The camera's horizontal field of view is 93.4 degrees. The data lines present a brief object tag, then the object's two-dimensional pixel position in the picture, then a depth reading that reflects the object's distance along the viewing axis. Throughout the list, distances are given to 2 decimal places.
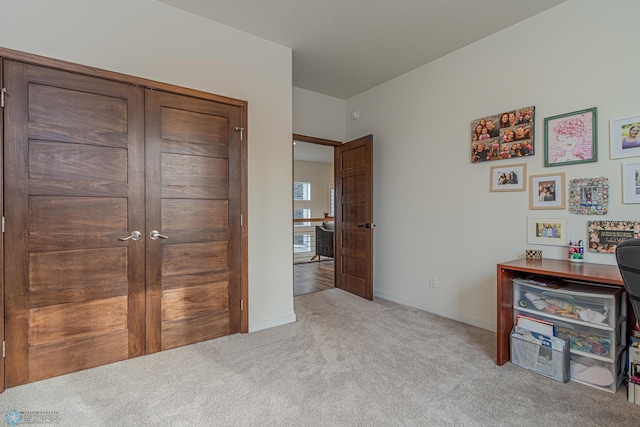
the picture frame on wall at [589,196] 2.17
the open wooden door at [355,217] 3.77
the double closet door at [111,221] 1.92
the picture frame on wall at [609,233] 2.05
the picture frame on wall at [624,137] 2.04
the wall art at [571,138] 2.23
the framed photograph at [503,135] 2.57
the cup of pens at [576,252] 2.22
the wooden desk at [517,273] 1.92
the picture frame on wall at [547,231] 2.37
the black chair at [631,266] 0.84
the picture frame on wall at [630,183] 2.04
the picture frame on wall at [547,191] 2.40
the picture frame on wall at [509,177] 2.61
